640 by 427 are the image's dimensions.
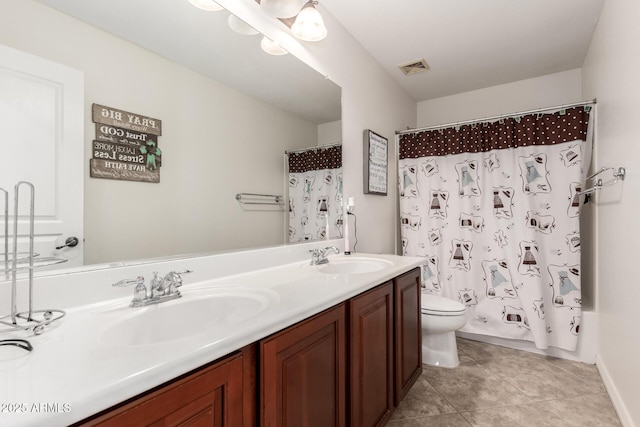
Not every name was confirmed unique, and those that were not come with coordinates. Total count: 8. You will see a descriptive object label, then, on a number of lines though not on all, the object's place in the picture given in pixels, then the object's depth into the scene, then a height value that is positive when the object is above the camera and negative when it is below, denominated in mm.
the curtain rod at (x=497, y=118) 2173 +765
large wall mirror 932 +413
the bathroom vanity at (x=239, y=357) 508 -318
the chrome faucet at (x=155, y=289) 938 -237
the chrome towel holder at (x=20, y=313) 690 -239
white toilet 2072 -774
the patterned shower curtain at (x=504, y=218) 2234 -30
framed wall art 2361 +409
